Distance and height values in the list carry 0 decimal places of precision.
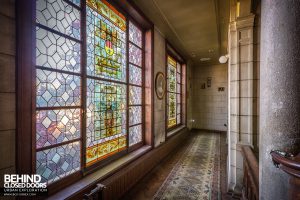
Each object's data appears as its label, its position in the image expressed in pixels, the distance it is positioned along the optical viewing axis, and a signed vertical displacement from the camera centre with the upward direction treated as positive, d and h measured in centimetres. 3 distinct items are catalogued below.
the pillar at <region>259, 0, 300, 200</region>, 69 +7
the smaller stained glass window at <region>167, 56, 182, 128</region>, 479 +30
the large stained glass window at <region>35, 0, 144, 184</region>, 147 +19
